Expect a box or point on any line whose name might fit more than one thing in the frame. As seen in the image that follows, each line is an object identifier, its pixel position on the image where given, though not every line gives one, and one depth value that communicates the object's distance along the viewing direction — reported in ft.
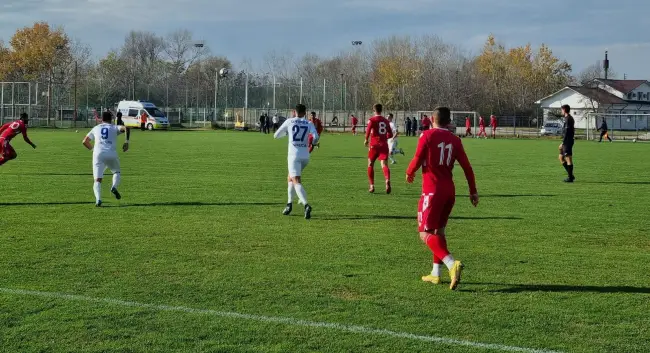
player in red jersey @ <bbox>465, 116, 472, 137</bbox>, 206.28
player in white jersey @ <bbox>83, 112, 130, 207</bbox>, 45.70
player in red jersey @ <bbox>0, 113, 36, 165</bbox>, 64.59
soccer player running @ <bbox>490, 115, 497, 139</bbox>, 203.85
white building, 281.54
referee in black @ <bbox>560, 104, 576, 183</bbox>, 66.75
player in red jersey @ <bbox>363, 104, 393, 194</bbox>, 55.83
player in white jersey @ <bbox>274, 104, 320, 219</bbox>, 41.70
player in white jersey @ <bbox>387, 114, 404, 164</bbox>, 87.19
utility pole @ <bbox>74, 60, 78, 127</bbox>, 220.66
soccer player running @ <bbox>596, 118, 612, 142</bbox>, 183.51
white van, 220.23
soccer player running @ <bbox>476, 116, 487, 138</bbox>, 199.83
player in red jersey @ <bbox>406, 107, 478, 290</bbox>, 25.09
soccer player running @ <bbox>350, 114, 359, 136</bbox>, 205.81
